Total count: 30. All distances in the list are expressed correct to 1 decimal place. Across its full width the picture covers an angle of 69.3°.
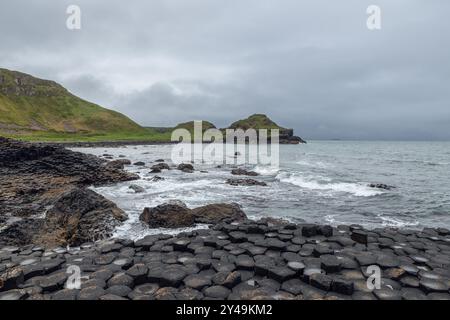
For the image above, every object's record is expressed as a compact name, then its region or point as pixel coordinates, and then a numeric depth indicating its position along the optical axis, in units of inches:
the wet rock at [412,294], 283.1
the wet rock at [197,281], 297.3
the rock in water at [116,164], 1395.7
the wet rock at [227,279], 301.0
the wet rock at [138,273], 312.3
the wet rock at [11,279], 292.8
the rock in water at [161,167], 1495.6
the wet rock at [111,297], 271.9
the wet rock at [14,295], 271.5
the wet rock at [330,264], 328.2
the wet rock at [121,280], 301.4
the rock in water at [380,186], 1147.6
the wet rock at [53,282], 294.8
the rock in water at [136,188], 906.1
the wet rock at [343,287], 286.0
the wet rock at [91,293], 273.9
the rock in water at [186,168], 1498.4
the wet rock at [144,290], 282.9
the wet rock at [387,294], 278.4
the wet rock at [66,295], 273.0
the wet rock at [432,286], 295.3
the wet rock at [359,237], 442.3
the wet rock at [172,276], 304.2
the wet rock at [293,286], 290.7
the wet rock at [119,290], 282.6
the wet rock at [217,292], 282.0
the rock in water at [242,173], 1446.4
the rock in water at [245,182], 1128.1
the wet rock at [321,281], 292.8
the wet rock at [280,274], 311.9
